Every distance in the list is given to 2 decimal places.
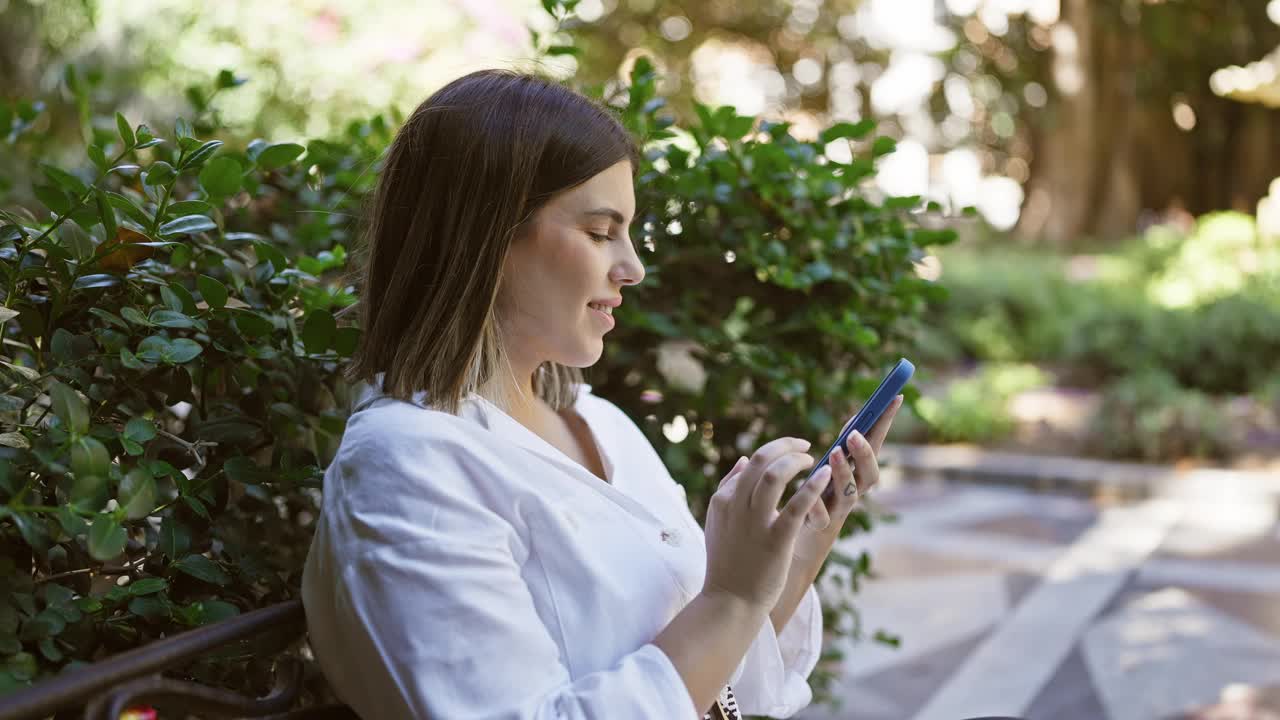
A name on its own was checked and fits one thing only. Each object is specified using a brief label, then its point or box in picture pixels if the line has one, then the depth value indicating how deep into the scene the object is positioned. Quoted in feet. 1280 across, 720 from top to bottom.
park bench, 3.14
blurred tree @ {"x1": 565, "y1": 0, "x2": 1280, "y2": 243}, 57.26
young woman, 3.65
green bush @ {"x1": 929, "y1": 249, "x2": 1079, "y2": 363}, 38.99
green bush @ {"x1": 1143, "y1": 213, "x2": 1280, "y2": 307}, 34.96
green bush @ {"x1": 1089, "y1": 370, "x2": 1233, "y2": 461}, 25.96
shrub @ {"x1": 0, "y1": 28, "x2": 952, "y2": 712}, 4.24
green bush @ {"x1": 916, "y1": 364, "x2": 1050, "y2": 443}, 29.17
